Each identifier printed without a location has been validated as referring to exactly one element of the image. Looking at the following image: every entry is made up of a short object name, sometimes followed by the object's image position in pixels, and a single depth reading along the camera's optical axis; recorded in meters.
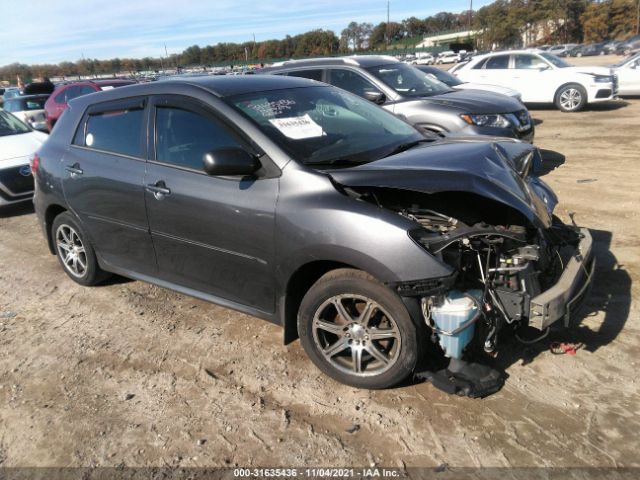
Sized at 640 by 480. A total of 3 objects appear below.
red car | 12.97
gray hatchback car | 2.94
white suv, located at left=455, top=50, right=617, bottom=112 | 14.16
